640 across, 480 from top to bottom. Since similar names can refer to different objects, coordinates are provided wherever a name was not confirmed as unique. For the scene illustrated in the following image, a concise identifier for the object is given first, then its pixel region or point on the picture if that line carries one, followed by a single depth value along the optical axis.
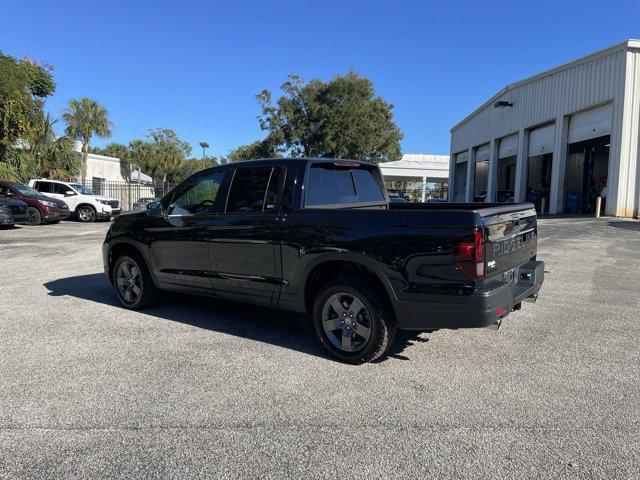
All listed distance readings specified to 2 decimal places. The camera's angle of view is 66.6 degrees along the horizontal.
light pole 40.03
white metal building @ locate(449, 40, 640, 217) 18.75
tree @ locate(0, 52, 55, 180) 22.91
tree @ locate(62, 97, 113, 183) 38.62
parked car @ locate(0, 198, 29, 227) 16.27
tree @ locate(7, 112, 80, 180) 27.05
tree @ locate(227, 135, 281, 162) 39.44
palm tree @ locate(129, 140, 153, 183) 62.97
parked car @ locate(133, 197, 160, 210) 26.77
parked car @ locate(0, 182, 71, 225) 18.52
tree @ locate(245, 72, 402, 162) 38.26
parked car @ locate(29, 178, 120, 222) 21.31
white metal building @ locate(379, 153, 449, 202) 49.71
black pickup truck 3.70
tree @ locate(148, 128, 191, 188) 63.56
